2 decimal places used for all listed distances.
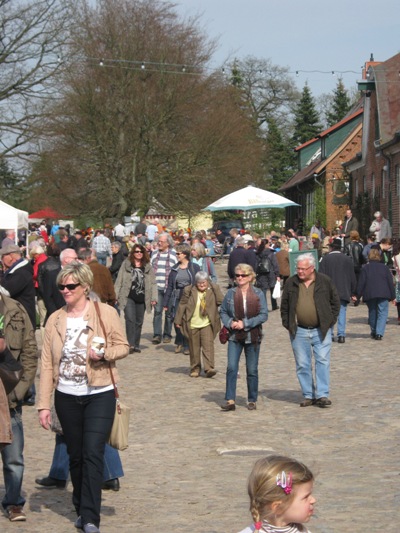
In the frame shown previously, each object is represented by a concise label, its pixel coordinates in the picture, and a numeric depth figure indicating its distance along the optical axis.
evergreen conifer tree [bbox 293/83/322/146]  86.38
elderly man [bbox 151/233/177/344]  19.47
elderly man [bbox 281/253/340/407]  12.60
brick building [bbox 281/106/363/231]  56.12
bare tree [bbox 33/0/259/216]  50.53
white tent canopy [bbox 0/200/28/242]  28.98
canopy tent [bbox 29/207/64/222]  55.67
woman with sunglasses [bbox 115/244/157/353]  18.08
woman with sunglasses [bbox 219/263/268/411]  12.55
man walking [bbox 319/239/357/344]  19.23
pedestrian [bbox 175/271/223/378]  15.55
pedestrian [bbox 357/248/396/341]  20.06
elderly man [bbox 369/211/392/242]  32.97
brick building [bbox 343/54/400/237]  40.62
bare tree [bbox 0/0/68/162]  38.50
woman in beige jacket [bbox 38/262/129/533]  7.12
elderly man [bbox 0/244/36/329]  12.11
